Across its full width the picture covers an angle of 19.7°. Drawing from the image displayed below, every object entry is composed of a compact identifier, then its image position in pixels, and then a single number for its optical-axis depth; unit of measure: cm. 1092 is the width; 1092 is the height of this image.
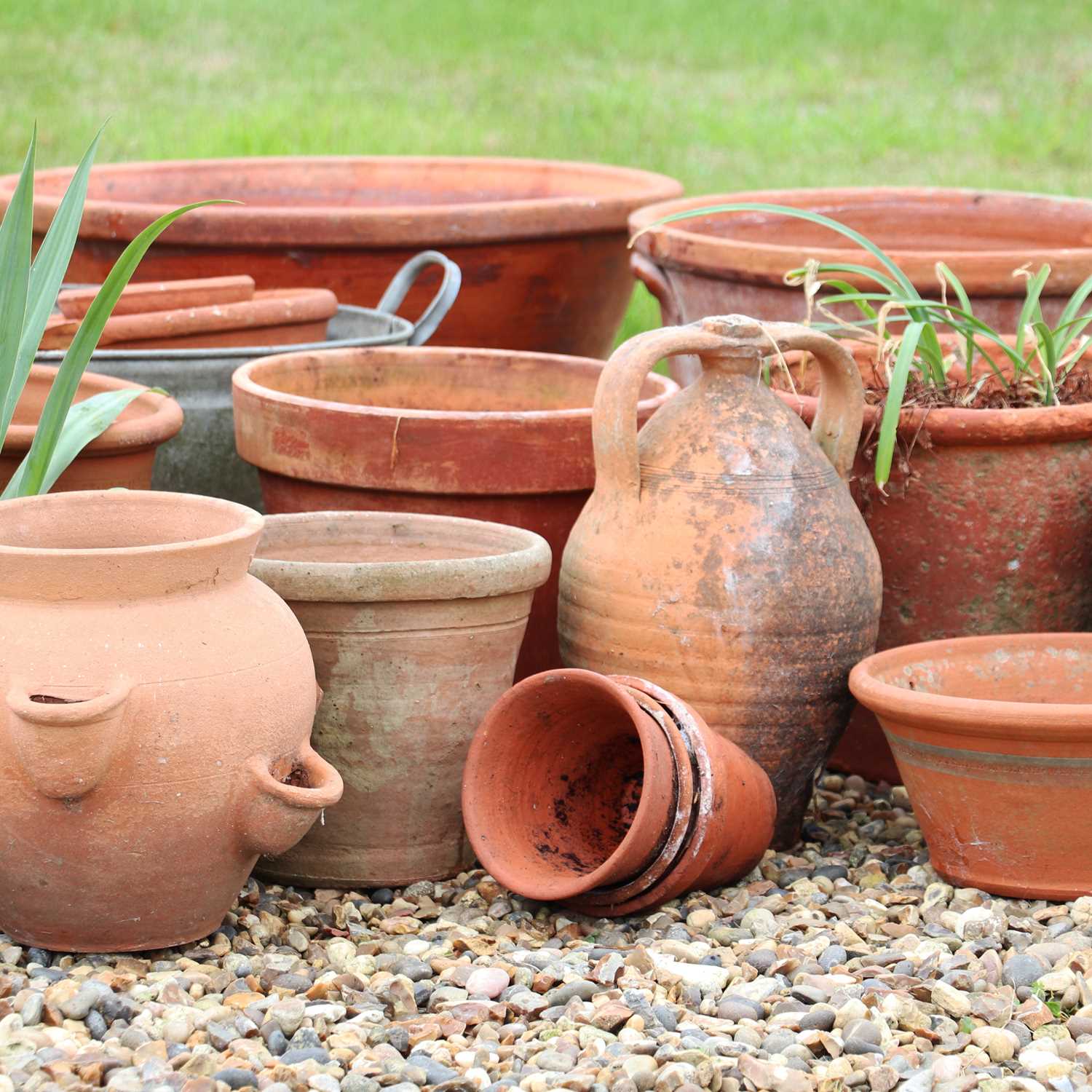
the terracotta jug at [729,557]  485
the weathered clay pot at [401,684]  451
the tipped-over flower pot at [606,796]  445
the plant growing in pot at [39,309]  474
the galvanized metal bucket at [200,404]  629
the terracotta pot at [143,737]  379
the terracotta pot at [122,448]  525
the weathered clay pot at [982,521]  529
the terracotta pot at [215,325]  655
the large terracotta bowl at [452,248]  769
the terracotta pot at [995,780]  441
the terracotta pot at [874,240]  666
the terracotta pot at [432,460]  526
